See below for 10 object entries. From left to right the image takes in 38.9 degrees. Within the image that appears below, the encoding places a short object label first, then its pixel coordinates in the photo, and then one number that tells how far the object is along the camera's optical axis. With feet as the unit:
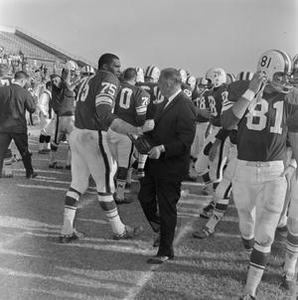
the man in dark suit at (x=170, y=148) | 13.12
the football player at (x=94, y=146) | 14.37
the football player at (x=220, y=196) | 16.20
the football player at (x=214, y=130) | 19.11
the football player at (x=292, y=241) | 12.50
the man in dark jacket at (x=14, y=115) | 23.89
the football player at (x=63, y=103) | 27.35
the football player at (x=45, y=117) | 33.42
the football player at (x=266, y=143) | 10.85
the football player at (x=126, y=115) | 20.10
